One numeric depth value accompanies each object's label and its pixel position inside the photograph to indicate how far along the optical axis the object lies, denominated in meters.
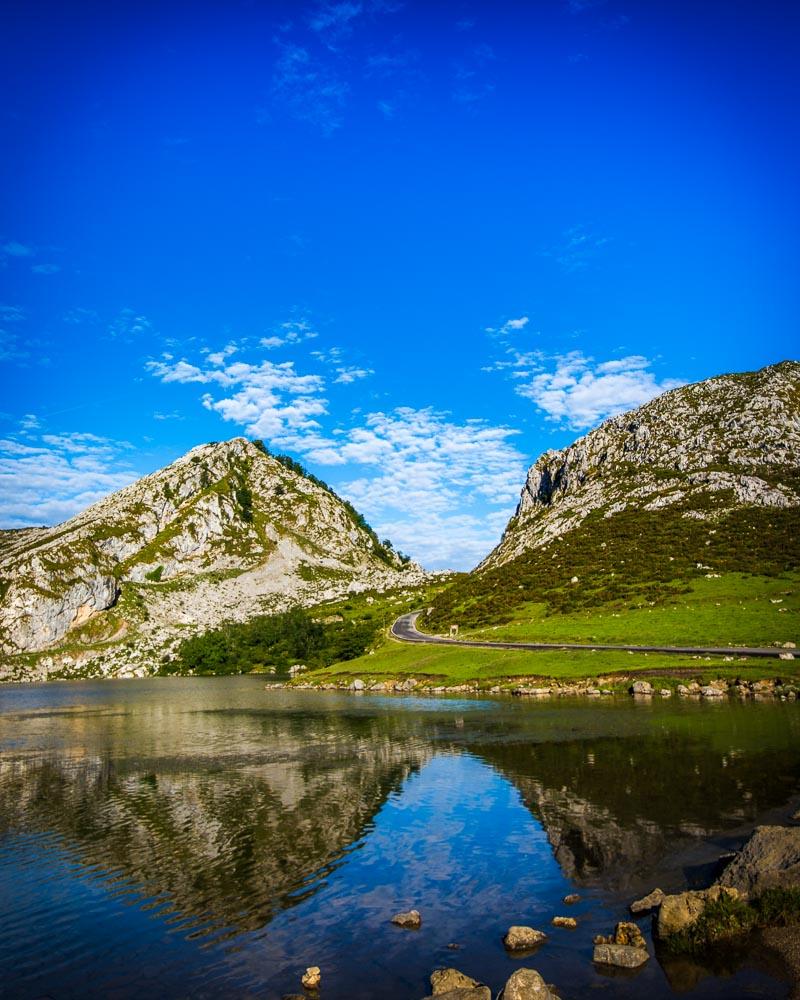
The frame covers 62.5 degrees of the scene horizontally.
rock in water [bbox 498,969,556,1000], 14.79
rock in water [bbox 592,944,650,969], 16.91
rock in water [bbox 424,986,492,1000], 15.01
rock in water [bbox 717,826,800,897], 18.94
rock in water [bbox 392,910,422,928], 20.55
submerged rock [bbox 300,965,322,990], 16.78
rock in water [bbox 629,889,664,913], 20.11
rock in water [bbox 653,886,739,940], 17.97
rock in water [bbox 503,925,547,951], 18.55
